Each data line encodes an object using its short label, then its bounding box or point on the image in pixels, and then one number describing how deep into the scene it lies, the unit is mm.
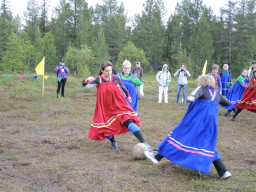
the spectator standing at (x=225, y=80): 13258
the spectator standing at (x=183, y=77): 13594
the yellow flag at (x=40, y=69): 14720
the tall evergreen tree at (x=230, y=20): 37531
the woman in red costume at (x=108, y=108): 5383
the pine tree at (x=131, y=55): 33969
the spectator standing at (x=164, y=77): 13668
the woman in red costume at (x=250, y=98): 8211
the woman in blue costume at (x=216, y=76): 8453
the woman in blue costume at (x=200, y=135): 4016
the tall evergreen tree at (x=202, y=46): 35531
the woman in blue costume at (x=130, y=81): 7255
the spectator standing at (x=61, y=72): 13812
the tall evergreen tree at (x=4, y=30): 22781
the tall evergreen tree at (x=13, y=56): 26812
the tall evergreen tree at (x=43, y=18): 46334
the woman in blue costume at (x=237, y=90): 9945
